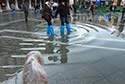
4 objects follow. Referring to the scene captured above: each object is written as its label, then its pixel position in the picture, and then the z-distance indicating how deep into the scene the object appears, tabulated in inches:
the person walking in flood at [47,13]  224.6
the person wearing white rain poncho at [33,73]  60.2
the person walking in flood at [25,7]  341.1
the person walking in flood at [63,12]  239.0
